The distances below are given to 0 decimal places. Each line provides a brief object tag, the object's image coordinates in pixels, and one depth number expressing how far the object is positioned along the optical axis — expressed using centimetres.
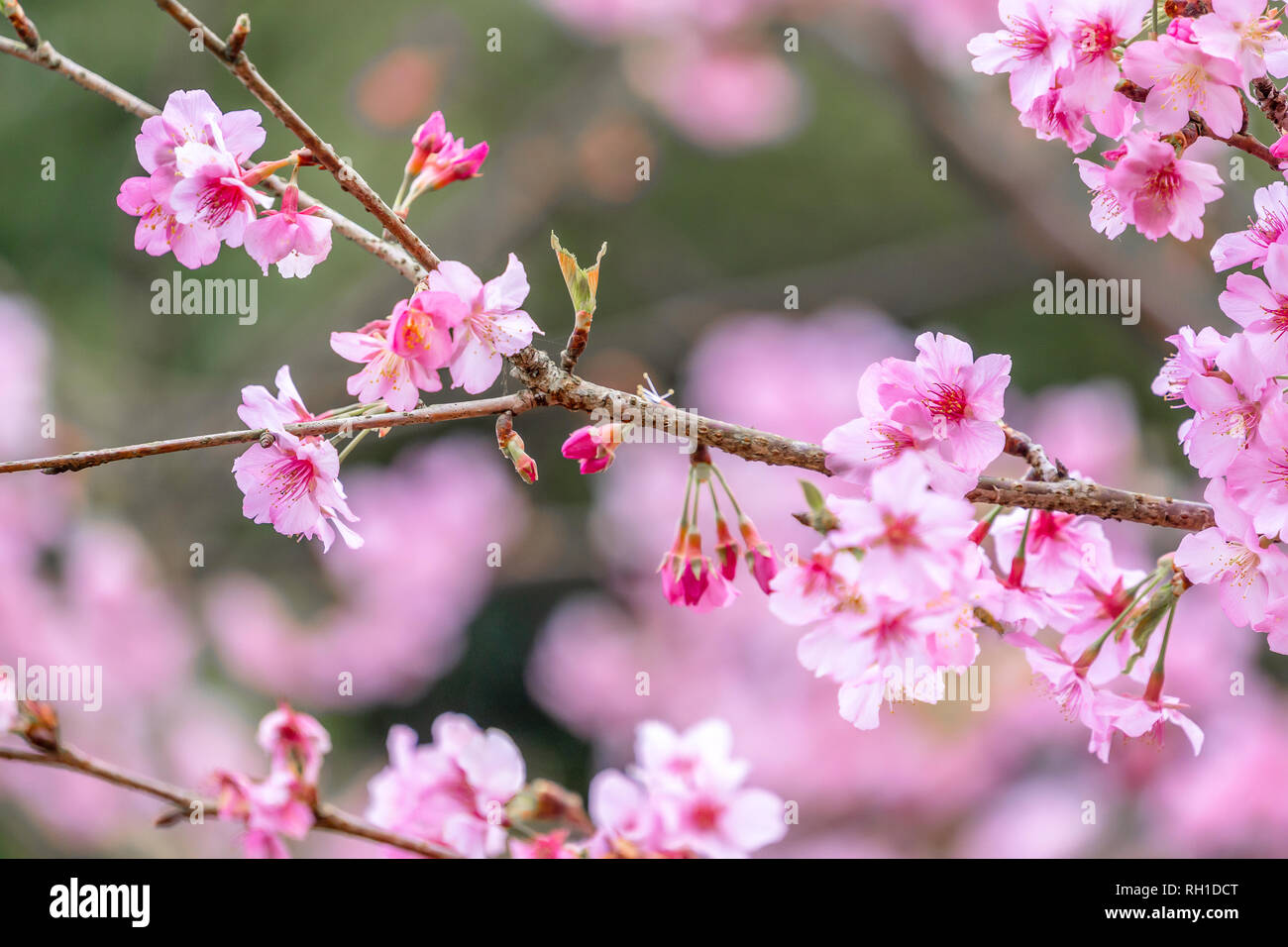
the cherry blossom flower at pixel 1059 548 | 76
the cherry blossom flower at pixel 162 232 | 70
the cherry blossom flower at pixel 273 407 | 68
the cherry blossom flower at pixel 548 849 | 90
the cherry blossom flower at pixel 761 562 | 70
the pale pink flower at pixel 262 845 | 96
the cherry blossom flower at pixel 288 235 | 68
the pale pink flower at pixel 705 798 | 92
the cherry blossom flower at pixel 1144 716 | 73
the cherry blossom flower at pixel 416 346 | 63
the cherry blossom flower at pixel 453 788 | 92
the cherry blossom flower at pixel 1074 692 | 75
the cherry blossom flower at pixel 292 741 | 95
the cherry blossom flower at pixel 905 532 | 57
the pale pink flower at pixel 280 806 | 92
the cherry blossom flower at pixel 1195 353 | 72
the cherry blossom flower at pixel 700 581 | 74
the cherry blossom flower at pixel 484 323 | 64
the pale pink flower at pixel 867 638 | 62
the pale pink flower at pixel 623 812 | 92
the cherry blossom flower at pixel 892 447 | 66
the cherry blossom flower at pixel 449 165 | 79
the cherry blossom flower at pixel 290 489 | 68
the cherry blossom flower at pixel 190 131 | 68
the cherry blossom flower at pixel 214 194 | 65
